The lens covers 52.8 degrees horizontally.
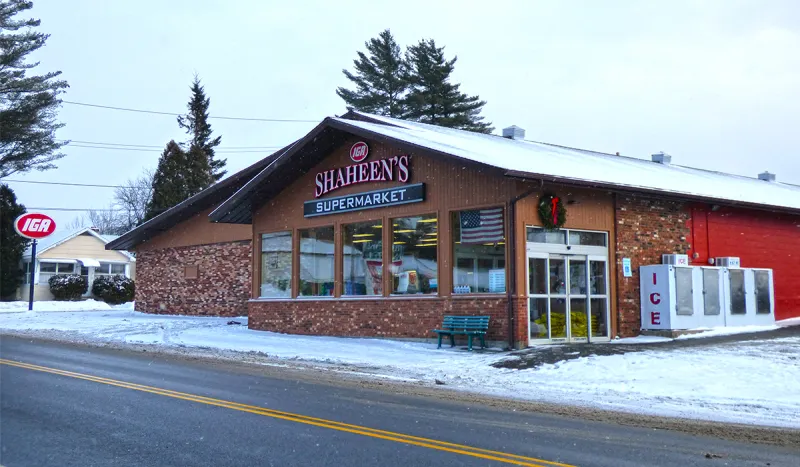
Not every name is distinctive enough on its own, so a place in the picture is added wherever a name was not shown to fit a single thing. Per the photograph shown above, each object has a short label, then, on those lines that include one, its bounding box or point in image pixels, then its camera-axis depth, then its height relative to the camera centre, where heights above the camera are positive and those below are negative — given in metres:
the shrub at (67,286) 46.78 +0.47
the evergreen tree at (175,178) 53.62 +7.90
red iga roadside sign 31.30 +2.73
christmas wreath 18.31 +1.93
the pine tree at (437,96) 54.03 +13.48
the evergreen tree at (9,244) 45.34 +2.88
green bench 17.95 -0.69
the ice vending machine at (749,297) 21.41 +0.01
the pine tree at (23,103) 39.38 +9.56
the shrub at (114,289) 47.69 +0.34
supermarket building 18.36 +1.68
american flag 18.36 +1.62
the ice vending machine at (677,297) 19.77 +0.00
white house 48.69 +2.24
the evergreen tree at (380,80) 54.56 +14.74
